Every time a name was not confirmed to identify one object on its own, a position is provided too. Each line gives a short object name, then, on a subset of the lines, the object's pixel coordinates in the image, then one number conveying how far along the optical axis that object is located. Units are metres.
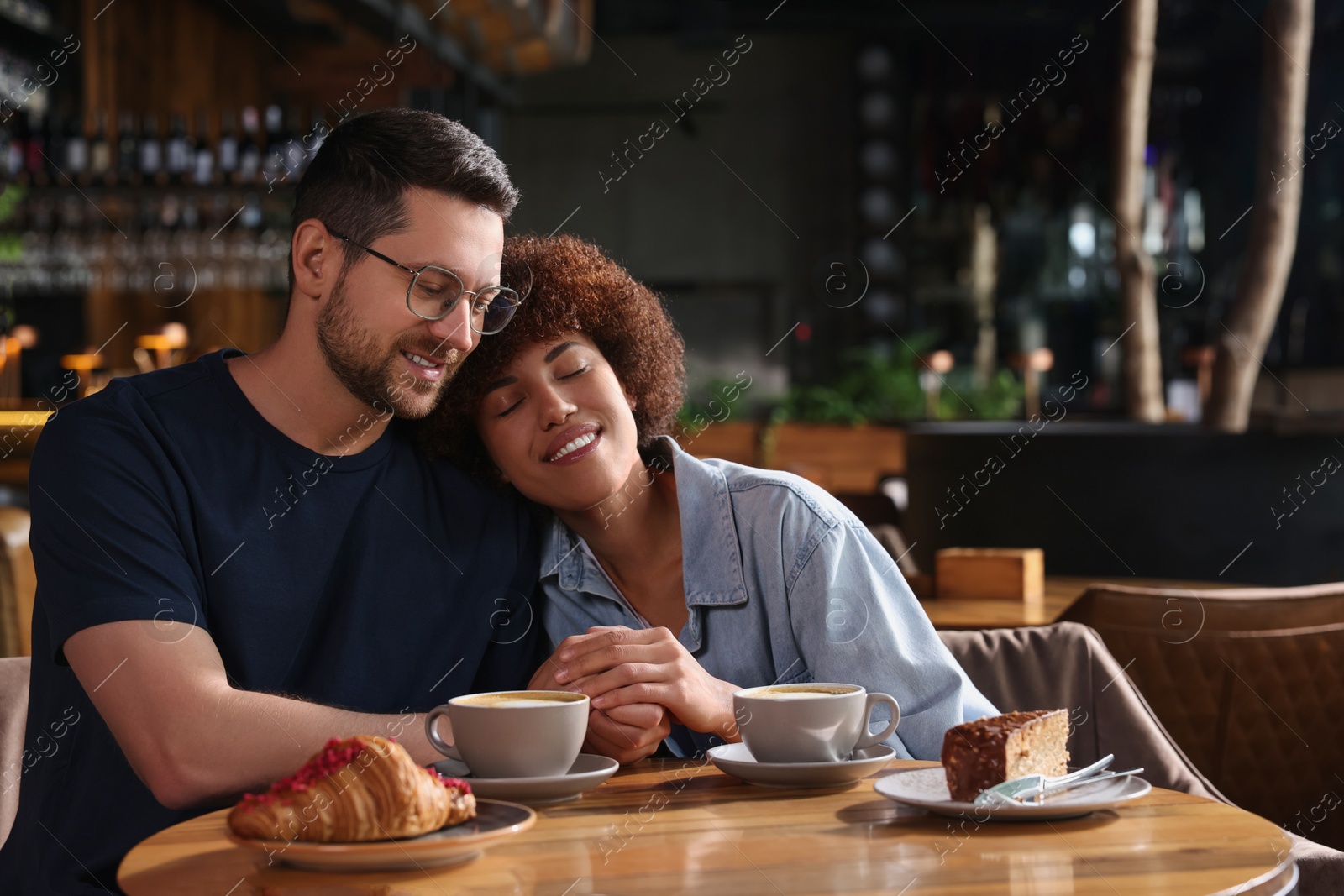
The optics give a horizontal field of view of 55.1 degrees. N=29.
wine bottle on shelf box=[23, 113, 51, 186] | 6.11
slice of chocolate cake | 1.07
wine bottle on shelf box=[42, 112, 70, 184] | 6.09
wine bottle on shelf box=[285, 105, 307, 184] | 6.12
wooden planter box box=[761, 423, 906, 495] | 7.88
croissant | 0.93
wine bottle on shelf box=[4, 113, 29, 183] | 6.16
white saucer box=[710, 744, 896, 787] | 1.16
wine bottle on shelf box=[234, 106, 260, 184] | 5.97
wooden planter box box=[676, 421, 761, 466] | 8.38
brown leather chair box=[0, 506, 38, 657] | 3.01
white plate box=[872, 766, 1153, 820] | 1.03
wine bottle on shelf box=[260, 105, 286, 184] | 6.07
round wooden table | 0.90
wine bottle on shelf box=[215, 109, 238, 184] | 6.47
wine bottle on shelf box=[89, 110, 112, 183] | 6.07
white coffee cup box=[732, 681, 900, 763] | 1.17
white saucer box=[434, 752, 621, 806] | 1.13
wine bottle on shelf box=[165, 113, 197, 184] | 6.25
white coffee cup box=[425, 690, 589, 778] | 1.13
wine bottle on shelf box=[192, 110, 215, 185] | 6.32
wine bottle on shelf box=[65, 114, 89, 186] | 6.04
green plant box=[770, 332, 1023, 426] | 8.14
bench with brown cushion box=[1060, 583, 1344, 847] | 2.04
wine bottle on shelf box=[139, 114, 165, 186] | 6.27
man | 1.30
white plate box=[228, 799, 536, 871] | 0.90
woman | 1.39
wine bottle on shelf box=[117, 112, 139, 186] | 6.25
